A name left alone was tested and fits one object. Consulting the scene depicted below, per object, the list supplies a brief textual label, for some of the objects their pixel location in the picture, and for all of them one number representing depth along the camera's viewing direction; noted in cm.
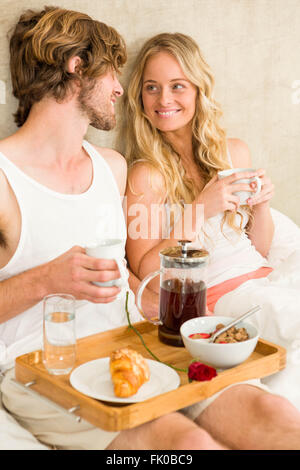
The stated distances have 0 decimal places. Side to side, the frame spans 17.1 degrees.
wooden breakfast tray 170
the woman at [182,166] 244
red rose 179
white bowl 182
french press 196
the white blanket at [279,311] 198
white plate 175
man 181
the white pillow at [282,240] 262
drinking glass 183
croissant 174
